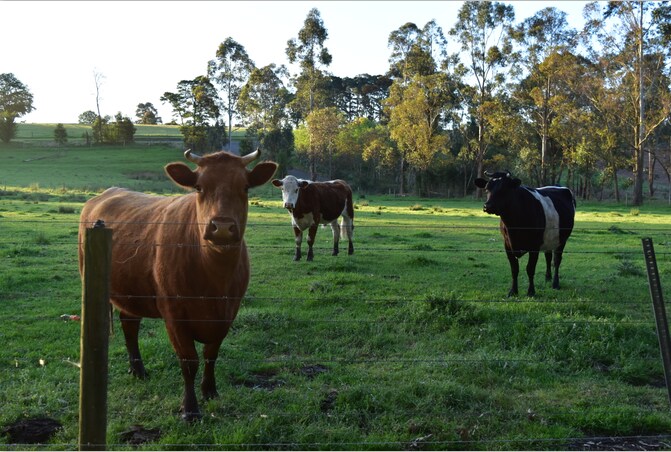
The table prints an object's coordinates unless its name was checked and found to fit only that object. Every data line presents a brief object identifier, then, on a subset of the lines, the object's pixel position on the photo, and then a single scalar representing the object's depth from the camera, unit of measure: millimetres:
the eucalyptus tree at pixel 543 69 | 41625
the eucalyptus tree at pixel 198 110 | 61719
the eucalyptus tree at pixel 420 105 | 46125
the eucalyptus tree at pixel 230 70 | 61250
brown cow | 4484
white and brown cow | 13211
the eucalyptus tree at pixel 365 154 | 51750
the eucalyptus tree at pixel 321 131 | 50969
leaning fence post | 3877
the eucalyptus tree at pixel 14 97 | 77750
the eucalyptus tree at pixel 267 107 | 60812
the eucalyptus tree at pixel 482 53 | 45562
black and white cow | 9633
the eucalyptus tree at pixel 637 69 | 37812
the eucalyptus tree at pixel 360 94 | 81312
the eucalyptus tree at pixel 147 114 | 119312
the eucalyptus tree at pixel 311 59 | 57156
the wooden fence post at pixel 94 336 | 3139
